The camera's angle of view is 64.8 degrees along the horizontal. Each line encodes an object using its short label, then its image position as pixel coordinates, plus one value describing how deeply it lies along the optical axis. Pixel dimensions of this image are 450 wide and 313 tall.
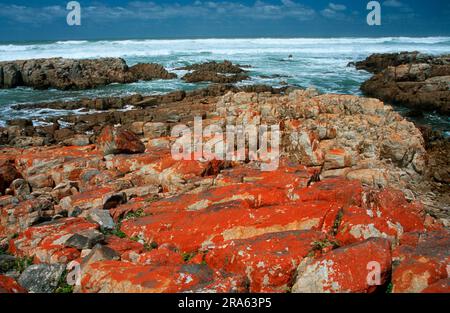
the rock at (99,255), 6.29
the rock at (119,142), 12.40
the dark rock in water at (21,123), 22.66
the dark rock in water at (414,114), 25.81
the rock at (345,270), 5.32
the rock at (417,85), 28.16
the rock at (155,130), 17.80
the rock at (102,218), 8.16
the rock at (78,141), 16.64
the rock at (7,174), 11.14
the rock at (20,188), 10.78
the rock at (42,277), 6.22
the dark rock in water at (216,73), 40.62
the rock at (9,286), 5.54
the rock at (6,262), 7.12
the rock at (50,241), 6.94
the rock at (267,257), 5.70
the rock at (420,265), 5.30
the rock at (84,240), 7.12
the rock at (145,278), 5.36
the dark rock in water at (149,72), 44.62
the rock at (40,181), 11.45
